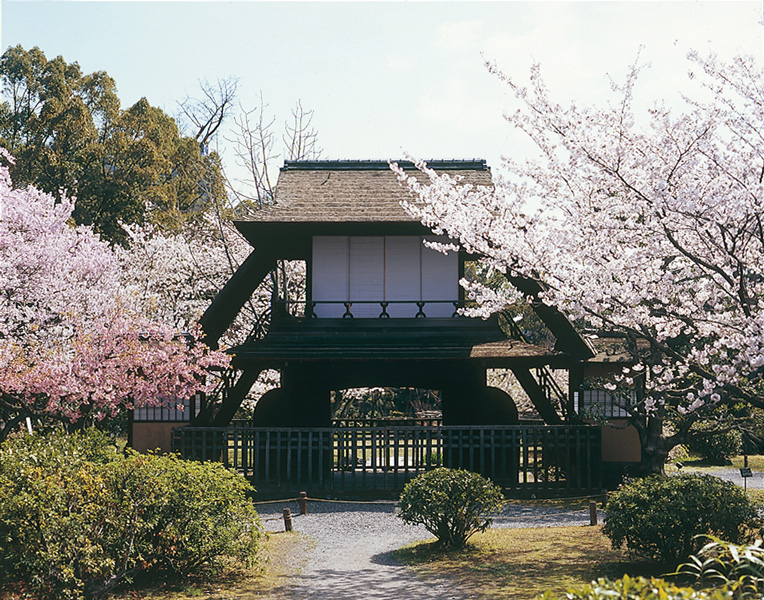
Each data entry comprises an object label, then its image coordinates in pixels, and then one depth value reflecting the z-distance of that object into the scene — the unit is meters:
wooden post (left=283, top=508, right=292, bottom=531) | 13.27
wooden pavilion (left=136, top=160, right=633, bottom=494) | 17.09
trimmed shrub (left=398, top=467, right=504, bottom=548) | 11.20
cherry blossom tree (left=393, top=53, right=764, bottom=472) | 9.69
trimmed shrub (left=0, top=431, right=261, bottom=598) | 8.20
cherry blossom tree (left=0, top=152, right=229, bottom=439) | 14.84
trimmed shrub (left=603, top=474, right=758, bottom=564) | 9.56
